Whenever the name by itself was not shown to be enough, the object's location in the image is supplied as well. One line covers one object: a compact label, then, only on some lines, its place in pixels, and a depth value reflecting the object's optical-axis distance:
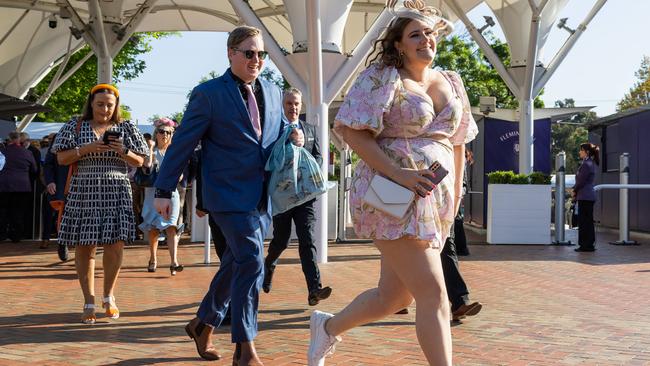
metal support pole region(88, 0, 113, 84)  16.52
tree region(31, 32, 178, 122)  39.31
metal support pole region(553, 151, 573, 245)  15.29
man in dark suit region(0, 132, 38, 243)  15.08
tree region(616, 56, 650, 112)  61.12
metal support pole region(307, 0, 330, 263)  11.10
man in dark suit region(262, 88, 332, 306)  7.10
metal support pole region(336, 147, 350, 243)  15.21
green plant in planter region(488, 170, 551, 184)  15.42
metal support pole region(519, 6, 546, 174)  19.19
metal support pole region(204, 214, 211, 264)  11.02
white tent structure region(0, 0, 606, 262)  11.64
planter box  15.32
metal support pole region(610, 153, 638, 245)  15.57
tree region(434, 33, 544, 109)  46.53
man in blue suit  4.70
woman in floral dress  3.58
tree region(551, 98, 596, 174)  99.12
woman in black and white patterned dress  6.37
